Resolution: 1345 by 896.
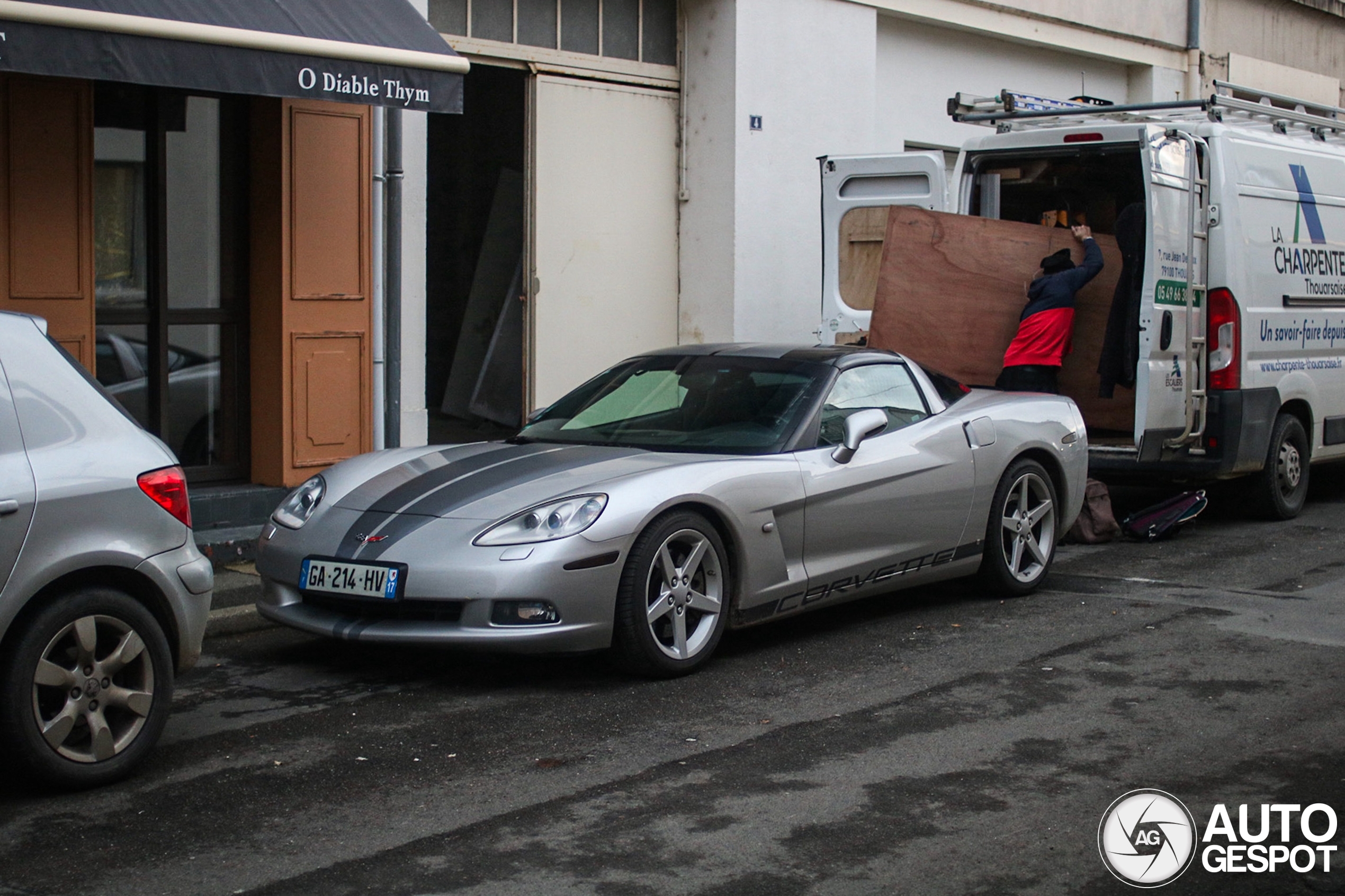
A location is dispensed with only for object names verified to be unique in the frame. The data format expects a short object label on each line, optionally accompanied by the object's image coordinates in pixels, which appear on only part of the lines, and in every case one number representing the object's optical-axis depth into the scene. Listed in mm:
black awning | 7586
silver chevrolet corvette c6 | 5965
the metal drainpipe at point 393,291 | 10188
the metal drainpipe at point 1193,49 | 18516
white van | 9805
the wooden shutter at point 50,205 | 8734
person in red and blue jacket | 10086
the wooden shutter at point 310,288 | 9938
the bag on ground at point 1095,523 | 9992
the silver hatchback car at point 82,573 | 4691
